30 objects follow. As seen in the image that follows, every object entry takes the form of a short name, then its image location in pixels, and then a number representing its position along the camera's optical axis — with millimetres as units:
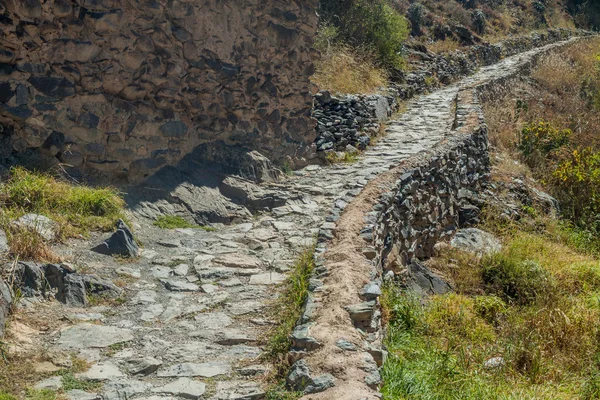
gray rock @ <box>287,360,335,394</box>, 3514
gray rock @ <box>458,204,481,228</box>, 9477
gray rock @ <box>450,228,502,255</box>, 8505
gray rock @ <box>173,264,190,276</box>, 5523
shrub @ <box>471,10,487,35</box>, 23453
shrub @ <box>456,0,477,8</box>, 25634
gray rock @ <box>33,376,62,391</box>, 3478
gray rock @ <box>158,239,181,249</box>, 6129
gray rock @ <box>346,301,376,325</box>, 4285
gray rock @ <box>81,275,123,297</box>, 4812
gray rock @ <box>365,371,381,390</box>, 3543
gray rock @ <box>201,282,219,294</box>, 5206
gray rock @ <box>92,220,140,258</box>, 5538
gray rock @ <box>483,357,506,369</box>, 5156
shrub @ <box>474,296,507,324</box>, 6629
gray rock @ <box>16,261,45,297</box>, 4430
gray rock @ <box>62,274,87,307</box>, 4582
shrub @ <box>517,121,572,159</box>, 12102
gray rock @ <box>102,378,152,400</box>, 3553
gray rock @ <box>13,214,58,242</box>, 5109
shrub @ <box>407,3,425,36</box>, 19906
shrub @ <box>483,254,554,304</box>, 7277
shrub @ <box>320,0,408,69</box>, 14969
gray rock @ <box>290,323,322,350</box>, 3912
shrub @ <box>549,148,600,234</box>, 10477
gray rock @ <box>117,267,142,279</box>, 5273
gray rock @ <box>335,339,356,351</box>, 3877
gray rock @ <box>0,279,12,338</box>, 3907
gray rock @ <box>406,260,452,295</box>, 7008
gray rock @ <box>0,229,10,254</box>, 4613
